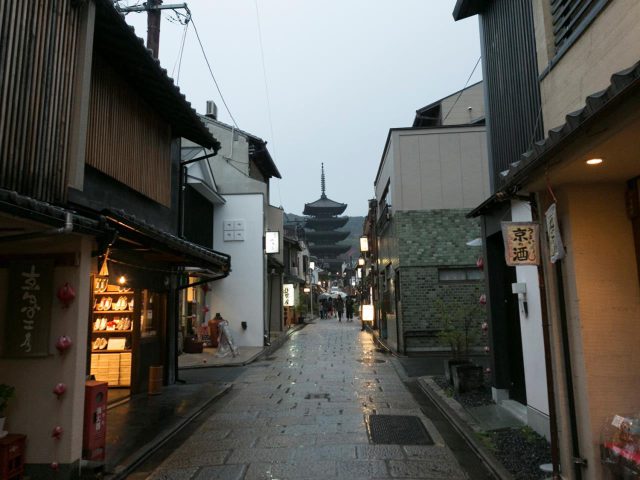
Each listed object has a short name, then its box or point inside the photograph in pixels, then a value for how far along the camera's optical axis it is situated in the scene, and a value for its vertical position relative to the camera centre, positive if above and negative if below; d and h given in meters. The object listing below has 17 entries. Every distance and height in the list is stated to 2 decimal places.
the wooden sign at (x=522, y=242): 5.79 +0.76
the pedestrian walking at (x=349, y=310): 45.82 -0.09
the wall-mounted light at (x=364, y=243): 32.88 +4.46
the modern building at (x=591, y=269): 5.03 +0.40
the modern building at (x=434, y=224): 18.16 +3.15
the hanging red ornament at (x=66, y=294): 6.09 +0.25
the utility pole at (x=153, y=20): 14.33 +8.59
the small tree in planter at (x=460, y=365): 10.84 -1.32
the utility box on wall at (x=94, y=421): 6.36 -1.44
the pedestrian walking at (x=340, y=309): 44.69 +0.03
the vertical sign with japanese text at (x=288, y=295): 32.16 +1.00
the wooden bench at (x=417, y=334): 18.11 -0.96
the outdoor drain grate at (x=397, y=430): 7.66 -2.05
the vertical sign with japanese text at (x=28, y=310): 6.07 +0.06
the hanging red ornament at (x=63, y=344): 6.05 -0.37
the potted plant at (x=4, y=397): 5.66 -0.95
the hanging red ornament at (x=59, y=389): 6.01 -0.92
